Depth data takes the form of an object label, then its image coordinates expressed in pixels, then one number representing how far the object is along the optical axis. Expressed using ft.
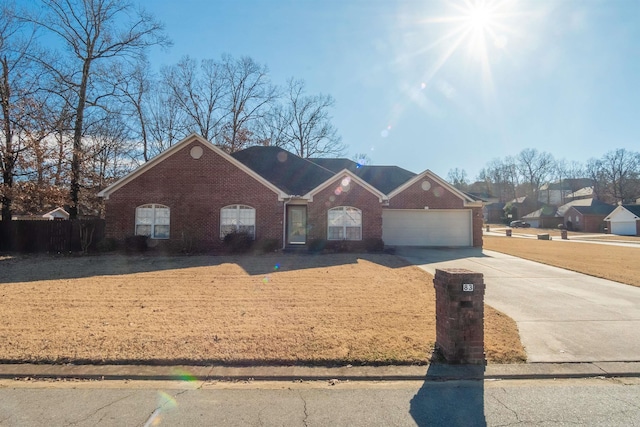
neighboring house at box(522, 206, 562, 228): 203.10
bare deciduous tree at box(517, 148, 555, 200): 260.01
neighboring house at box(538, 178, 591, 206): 263.90
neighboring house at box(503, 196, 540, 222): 236.63
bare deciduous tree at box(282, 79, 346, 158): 120.37
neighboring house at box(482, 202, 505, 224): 259.19
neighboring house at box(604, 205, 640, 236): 137.69
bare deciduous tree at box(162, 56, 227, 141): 103.24
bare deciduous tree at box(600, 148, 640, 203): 215.92
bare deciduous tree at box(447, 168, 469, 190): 280.72
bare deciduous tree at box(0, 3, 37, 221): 52.60
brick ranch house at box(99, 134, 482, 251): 53.21
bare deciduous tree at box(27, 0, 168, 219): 64.90
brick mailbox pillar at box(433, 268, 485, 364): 14.07
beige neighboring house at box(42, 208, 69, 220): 142.17
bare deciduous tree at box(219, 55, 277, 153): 104.99
